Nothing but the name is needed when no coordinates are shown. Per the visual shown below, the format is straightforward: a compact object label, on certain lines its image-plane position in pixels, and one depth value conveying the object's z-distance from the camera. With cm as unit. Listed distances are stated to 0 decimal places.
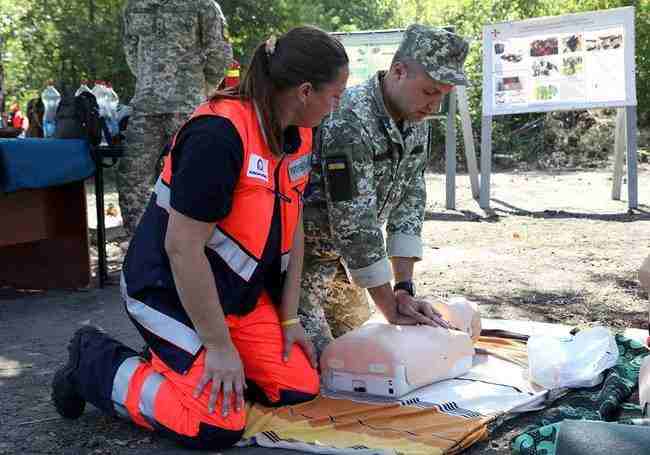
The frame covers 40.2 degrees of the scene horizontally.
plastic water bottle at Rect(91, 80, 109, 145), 546
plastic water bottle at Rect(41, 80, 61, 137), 541
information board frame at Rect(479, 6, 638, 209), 771
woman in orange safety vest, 260
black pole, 513
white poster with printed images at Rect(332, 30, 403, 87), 822
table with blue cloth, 464
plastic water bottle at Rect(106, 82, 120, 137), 551
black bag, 490
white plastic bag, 316
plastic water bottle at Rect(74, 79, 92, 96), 508
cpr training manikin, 309
